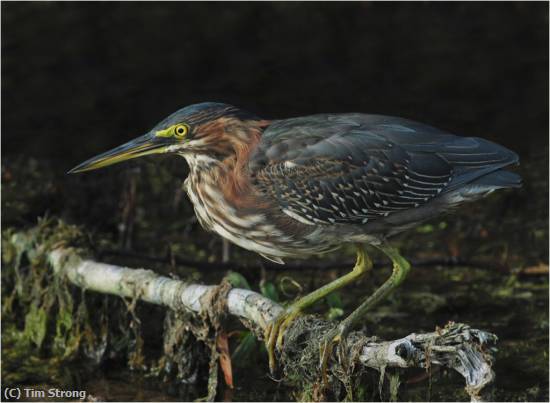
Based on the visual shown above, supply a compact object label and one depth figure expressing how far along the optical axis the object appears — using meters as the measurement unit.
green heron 10.73
